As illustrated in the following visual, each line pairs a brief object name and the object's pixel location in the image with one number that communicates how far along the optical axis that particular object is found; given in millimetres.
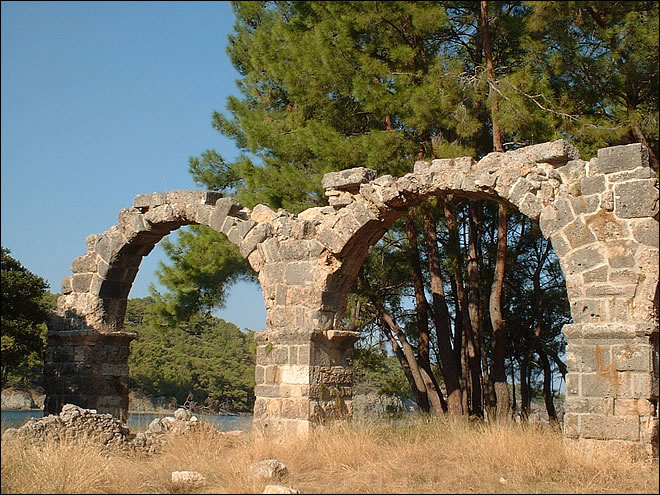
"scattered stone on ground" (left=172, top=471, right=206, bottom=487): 6984
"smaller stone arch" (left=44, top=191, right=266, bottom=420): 11680
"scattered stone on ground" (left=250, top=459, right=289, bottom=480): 6988
